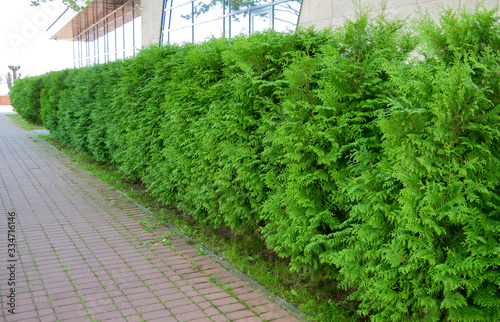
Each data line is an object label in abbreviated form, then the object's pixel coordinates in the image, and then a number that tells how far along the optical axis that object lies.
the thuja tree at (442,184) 2.73
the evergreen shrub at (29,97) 19.36
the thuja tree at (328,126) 3.68
